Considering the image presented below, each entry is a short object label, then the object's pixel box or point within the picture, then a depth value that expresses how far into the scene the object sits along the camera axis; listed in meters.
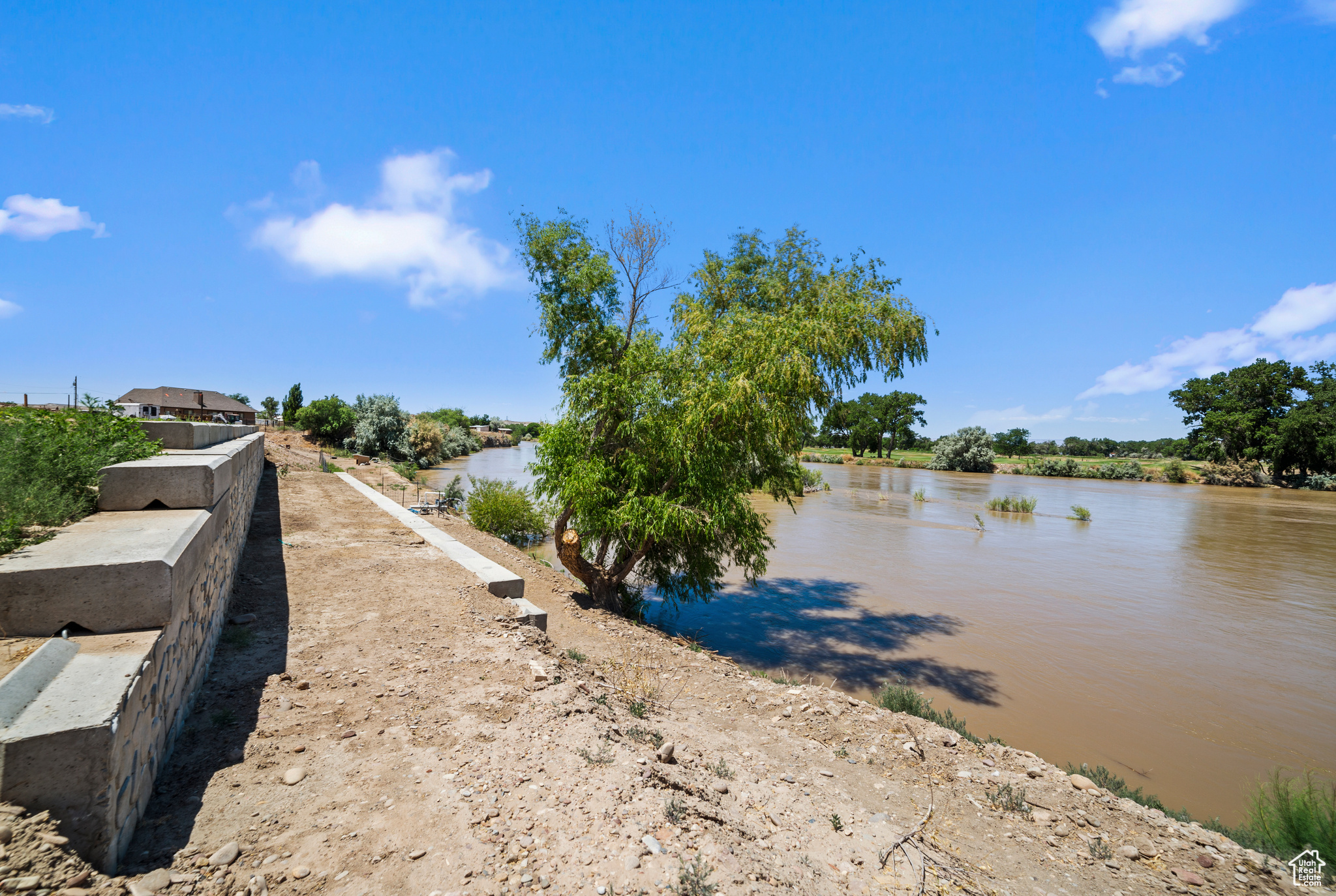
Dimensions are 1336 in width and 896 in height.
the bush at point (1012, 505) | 28.03
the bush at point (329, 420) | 43.41
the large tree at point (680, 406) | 8.70
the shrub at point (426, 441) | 44.81
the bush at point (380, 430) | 39.56
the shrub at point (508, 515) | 15.15
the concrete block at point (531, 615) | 6.19
